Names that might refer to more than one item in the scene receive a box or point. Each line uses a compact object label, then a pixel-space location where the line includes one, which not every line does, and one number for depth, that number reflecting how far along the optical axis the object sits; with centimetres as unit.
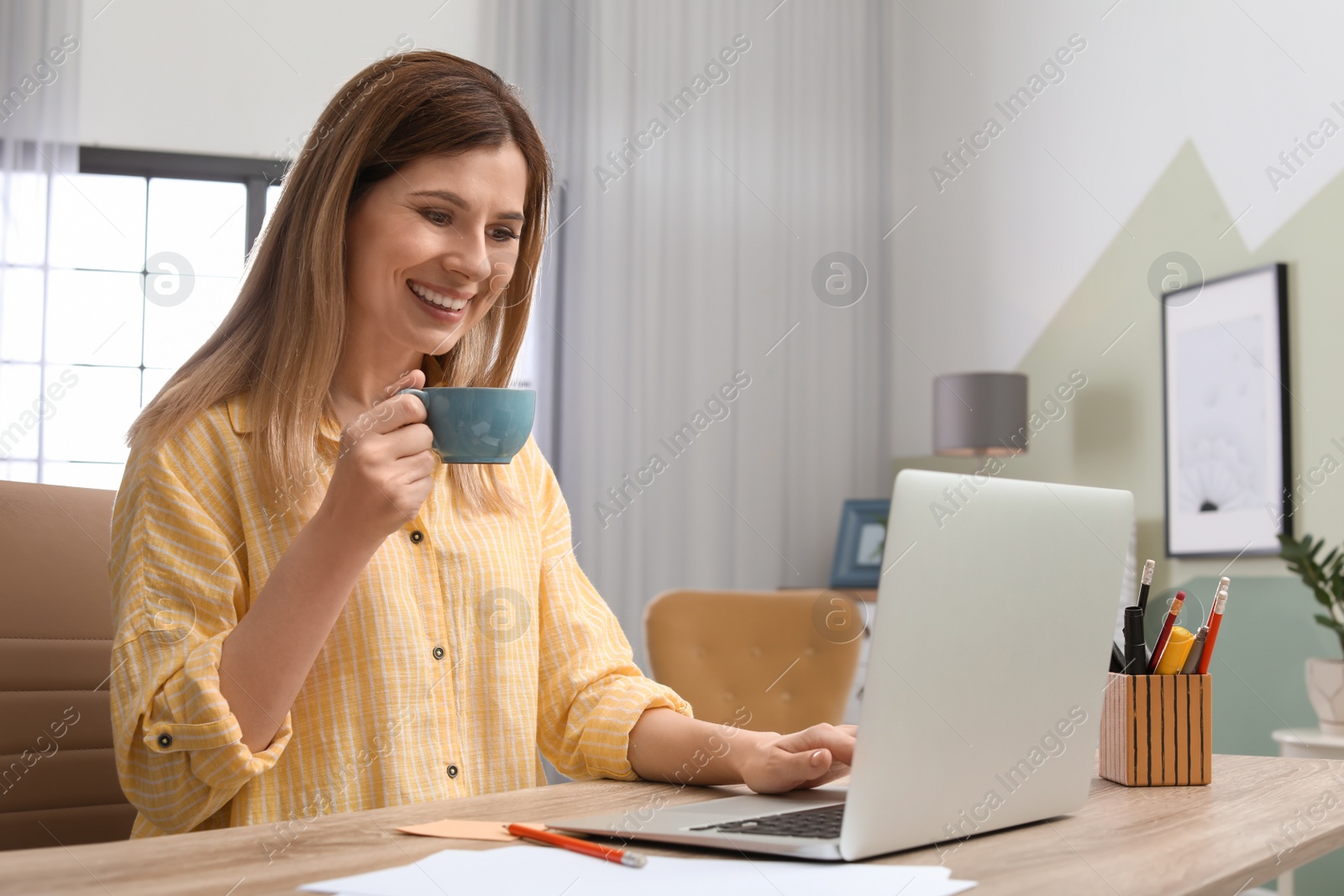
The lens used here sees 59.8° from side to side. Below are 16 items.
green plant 281
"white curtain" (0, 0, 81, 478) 412
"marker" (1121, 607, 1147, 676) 111
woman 101
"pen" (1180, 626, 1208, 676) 111
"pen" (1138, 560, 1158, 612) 110
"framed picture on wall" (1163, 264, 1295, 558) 324
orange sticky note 76
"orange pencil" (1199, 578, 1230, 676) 110
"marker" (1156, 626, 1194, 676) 111
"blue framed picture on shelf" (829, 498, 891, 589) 449
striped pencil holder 106
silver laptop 69
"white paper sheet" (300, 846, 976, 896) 62
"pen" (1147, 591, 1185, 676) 110
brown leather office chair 120
